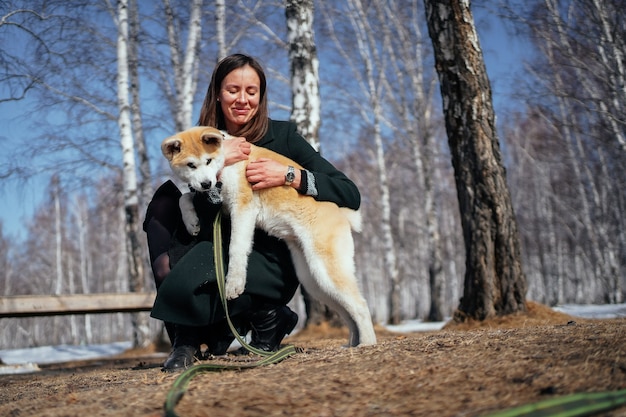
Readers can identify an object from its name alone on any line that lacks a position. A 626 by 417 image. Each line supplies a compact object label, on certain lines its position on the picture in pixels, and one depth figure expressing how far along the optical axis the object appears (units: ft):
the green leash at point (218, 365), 6.56
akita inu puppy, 10.79
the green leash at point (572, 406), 5.04
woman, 10.78
